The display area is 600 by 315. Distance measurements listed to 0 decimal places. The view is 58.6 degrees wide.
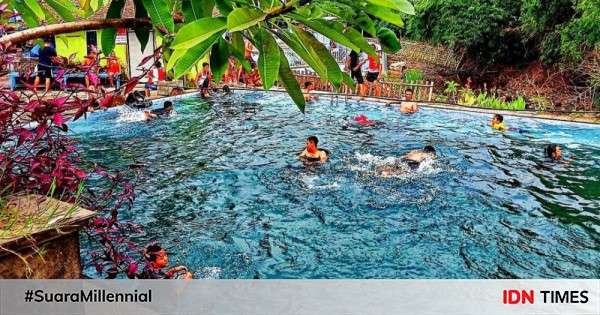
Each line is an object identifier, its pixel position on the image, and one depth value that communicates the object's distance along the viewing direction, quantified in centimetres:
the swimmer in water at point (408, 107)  1748
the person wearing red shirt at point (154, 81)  1980
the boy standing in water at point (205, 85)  2011
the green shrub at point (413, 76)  2241
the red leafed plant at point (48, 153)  264
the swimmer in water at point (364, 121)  1631
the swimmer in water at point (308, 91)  1916
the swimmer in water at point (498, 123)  1499
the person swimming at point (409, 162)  1148
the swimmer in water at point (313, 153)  1191
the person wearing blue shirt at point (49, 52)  1613
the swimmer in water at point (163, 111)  1733
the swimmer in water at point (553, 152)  1241
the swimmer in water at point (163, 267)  359
